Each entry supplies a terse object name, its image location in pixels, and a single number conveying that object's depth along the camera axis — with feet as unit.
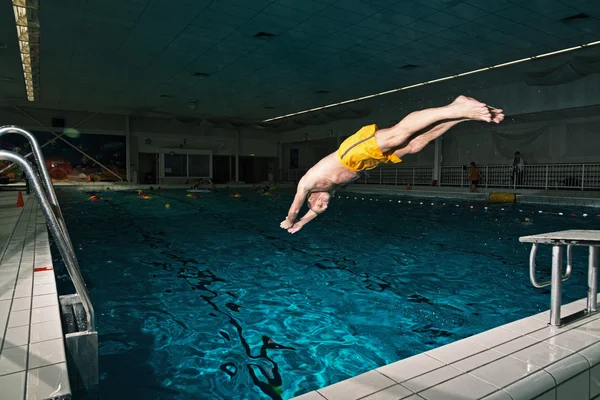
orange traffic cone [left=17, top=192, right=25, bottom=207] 30.57
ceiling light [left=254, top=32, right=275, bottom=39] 27.99
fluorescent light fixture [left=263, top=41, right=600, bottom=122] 30.73
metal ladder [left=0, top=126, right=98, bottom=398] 6.19
